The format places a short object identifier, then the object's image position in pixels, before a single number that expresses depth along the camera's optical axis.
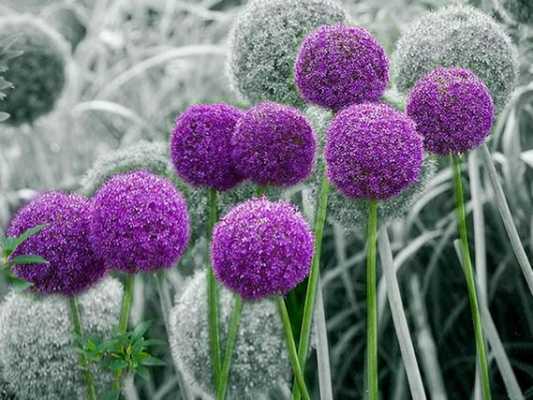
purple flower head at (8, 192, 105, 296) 2.14
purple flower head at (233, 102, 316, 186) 2.13
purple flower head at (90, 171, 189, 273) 2.09
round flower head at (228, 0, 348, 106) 2.36
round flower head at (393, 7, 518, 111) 2.33
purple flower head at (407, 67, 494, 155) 2.15
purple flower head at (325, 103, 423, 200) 2.08
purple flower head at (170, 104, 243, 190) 2.19
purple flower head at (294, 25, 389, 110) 2.15
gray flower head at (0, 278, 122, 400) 2.35
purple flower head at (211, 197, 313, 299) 2.04
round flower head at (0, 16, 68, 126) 3.65
